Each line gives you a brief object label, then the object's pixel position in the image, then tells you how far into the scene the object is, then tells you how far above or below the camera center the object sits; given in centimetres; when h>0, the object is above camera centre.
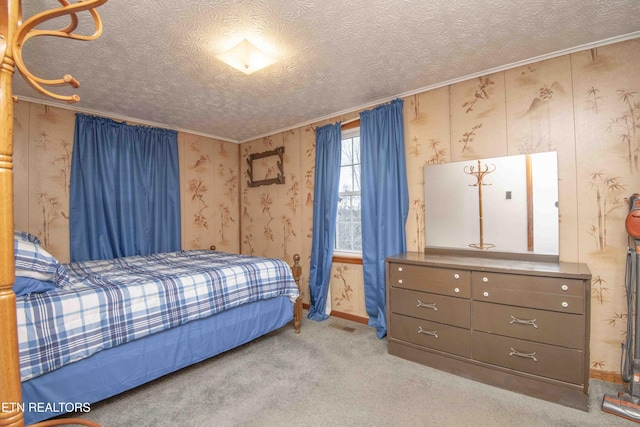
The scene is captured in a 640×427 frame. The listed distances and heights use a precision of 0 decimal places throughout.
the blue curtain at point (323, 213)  349 +6
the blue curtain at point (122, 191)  318 +34
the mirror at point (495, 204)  230 +10
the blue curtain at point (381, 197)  298 +21
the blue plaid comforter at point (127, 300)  162 -54
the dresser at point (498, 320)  184 -73
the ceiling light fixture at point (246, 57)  204 +113
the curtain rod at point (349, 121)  335 +109
